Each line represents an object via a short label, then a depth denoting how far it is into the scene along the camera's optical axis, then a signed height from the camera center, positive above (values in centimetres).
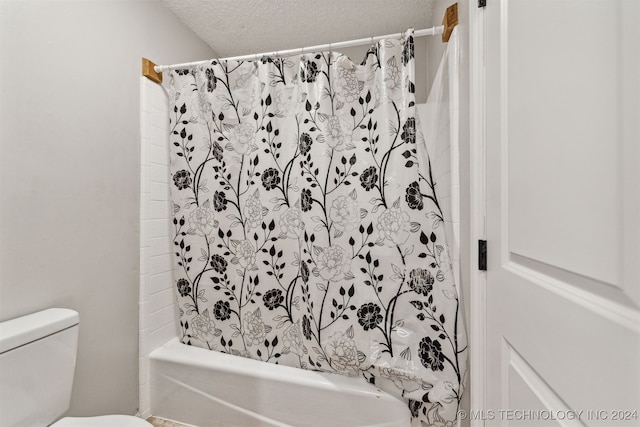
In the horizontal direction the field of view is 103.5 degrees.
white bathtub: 112 -87
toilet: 77 -52
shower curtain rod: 109 +79
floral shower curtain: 107 -4
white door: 34 +1
